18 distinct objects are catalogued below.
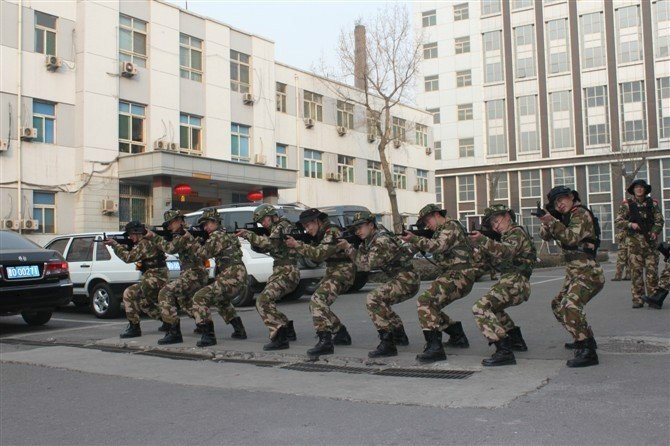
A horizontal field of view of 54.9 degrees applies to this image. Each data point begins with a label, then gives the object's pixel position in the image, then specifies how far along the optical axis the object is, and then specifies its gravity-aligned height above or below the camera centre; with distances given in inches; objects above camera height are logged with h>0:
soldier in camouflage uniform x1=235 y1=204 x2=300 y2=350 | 310.5 -5.5
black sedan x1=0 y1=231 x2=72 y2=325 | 376.8 -7.7
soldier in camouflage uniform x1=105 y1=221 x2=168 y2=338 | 346.0 -7.3
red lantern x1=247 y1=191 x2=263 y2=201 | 1140.5 +112.2
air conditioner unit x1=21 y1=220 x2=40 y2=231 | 848.9 +52.7
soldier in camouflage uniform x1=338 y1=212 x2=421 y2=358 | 279.3 -7.1
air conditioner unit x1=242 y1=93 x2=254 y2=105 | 1171.3 +293.5
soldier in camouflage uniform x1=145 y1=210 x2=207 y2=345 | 337.1 -8.1
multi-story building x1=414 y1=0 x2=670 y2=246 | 1909.4 +493.1
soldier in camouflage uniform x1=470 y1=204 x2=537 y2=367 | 248.5 -7.5
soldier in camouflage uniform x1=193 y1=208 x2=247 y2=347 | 326.3 -7.6
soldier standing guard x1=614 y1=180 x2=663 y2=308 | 384.5 +11.0
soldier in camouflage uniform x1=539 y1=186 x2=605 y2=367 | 243.3 -5.3
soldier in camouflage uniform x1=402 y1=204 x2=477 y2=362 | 261.4 -7.6
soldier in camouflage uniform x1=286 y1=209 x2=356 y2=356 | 292.4 -5.4
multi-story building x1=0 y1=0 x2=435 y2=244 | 865.5 +230.1
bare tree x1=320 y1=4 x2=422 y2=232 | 1277.1 +378.4
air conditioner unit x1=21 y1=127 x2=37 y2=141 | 849.2 +174.0
